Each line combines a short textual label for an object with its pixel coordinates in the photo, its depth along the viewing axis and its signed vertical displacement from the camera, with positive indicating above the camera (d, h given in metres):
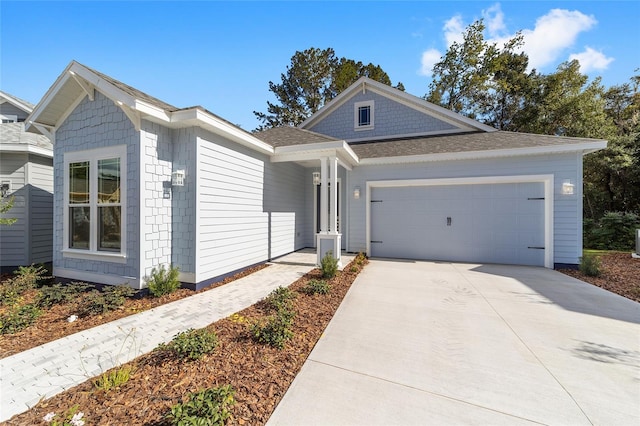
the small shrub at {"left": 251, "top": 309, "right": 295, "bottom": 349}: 3.03 -1.48
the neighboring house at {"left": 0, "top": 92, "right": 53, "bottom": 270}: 6.60 +0.29
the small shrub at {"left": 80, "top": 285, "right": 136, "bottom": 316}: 3.99 -1.45
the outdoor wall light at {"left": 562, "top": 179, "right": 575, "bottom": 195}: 6.80 +0.71
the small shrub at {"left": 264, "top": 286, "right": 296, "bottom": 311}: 3.99 -1.45
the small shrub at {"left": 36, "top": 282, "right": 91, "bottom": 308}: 4.32 -1.47
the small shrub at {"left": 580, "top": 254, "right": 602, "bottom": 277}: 6.17 -1.28
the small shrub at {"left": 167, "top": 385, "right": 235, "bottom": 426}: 1.74 -1.42
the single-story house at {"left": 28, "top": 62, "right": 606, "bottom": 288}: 4.83 +0.66
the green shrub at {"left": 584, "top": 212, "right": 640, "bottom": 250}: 10.78 -0.81
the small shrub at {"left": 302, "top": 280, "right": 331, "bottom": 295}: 4.90 -1.48
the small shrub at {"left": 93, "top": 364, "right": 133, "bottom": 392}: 2.25 -1.53
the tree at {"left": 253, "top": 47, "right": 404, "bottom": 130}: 20.38 +10.56
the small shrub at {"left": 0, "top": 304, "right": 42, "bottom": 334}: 3.44 -1.53
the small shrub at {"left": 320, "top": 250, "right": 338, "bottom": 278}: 5.91 -1.27
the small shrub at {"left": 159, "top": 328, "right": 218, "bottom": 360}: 2.71 -1.46
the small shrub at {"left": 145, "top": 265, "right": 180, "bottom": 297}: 4.62 -1.31
